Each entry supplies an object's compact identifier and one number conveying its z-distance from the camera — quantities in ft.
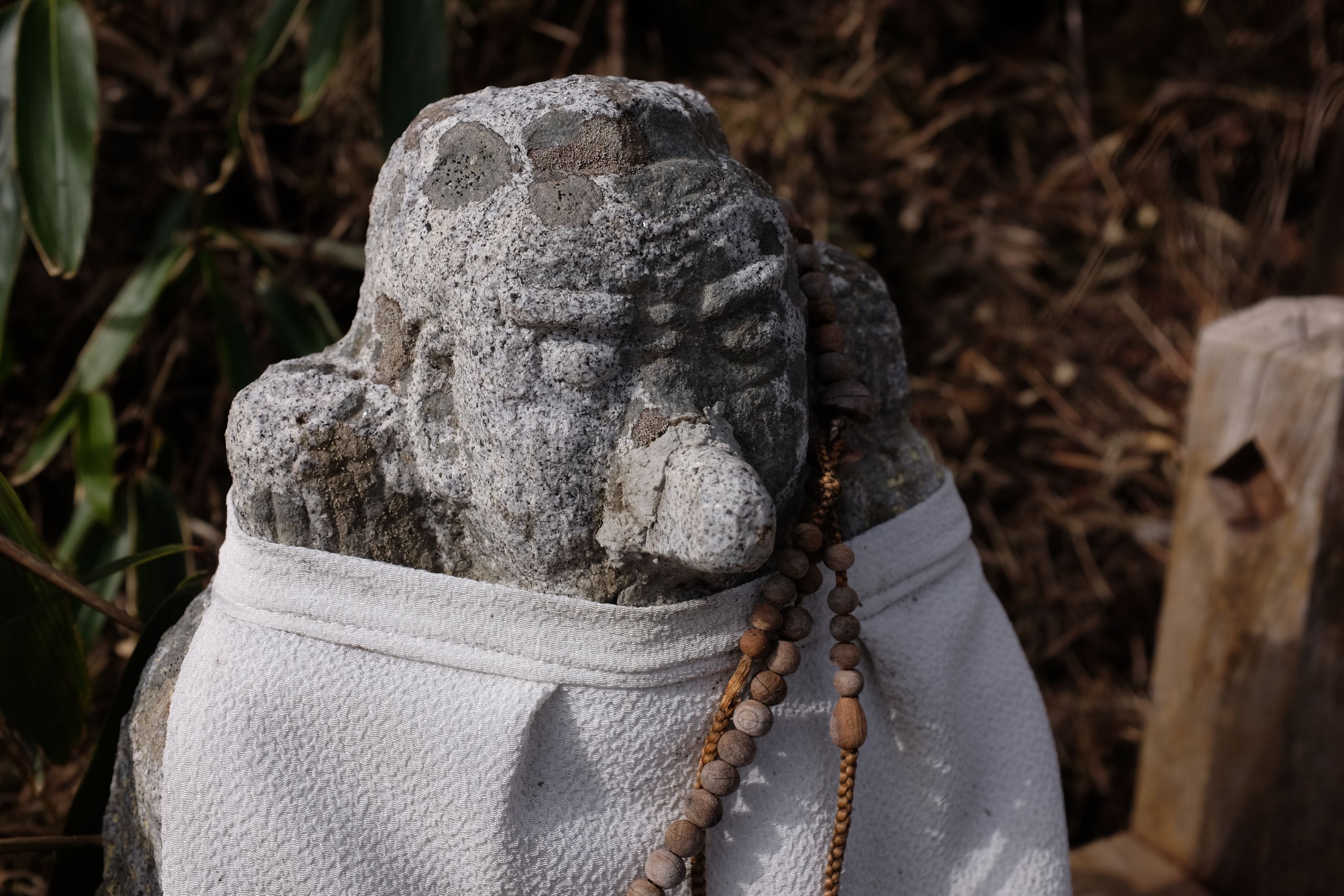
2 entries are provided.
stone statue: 1.83
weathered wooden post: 3.76
